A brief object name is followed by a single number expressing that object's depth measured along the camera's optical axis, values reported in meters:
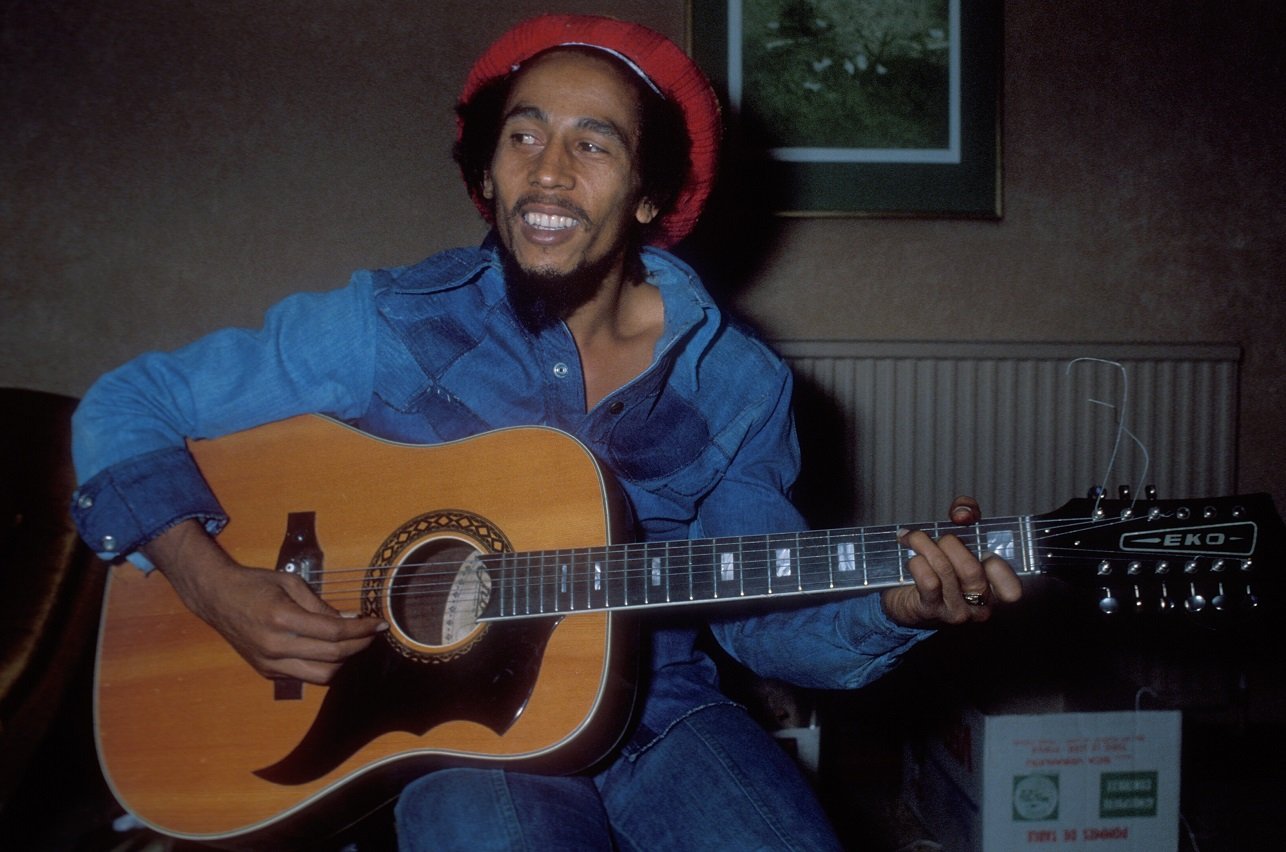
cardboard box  1.90
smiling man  1.16
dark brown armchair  1.55
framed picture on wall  2.55
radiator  2.59
